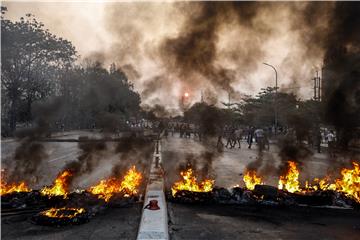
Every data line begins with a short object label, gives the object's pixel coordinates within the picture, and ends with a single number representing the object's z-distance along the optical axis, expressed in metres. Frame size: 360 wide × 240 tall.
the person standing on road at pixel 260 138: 21.98
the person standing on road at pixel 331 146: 19.16
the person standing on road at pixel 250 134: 25.36
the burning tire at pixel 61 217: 6.04
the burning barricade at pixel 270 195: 7.77
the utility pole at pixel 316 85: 18.10
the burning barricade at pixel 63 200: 6.22
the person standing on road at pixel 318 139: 19.74
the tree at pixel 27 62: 30.19
